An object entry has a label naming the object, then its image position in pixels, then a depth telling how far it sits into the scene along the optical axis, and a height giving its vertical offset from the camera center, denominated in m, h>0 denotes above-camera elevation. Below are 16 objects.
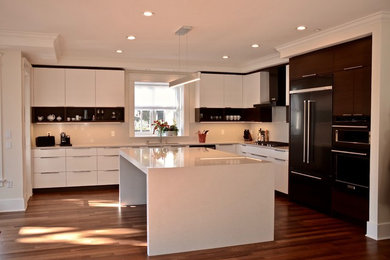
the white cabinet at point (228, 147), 7.80 -0.55
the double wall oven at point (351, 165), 4.38 -0.56
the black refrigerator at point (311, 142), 5.05 -0.29
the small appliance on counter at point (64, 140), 6.98 -0.35
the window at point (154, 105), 7.83 +0.38
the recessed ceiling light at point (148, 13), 4.11 +1.28
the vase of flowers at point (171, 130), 7.68 -0.17
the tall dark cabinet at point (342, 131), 4.41 -0.12
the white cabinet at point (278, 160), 6.15 -0.69
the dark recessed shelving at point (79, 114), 7.04 +0.17
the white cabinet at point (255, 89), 7.35 +0.72
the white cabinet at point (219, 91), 7.87 +0.71
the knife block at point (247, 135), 8.33 -0.31
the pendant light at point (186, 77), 4.83 +0.66
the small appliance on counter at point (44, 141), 6.76 -0.35
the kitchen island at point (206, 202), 3.64 -0.87
